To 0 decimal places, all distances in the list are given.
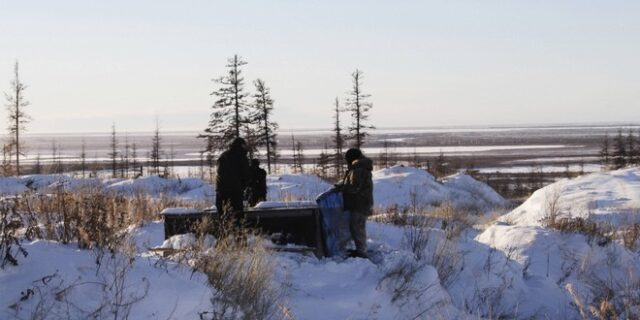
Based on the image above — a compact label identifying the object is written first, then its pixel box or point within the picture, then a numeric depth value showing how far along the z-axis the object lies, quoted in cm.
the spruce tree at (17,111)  5238
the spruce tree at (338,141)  5358
